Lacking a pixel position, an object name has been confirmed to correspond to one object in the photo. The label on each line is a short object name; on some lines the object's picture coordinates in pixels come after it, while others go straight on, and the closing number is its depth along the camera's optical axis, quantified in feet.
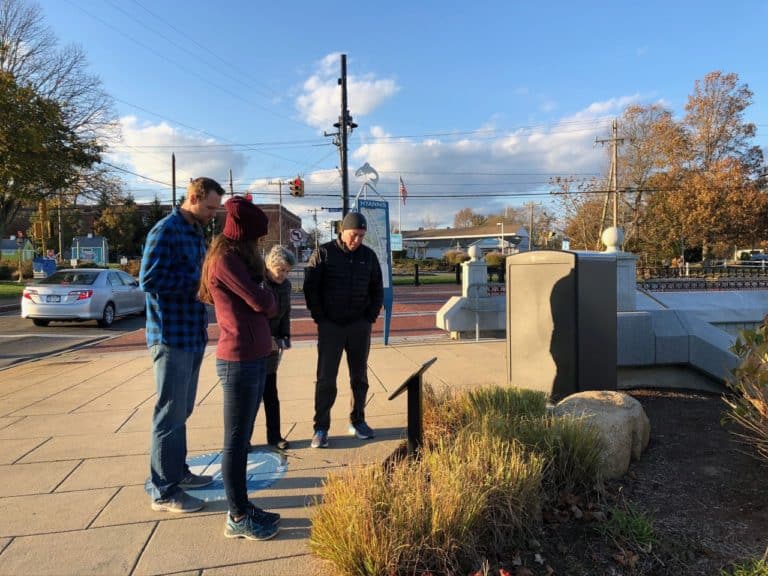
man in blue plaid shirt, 10.03
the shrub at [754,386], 10.98
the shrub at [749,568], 7.61
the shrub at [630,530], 8.55
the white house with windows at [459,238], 298.35
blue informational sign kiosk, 29.53
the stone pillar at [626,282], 20.85
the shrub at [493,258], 122.69
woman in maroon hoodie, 8.99
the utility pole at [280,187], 153.63
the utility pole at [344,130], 67.41
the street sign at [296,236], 89.36
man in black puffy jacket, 14.05
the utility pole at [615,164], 124.54
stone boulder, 11.16
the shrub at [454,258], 163.88
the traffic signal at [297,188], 91.71
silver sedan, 41.70
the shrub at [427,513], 7.48
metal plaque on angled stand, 10.62
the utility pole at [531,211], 243.93
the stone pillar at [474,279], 32.45
